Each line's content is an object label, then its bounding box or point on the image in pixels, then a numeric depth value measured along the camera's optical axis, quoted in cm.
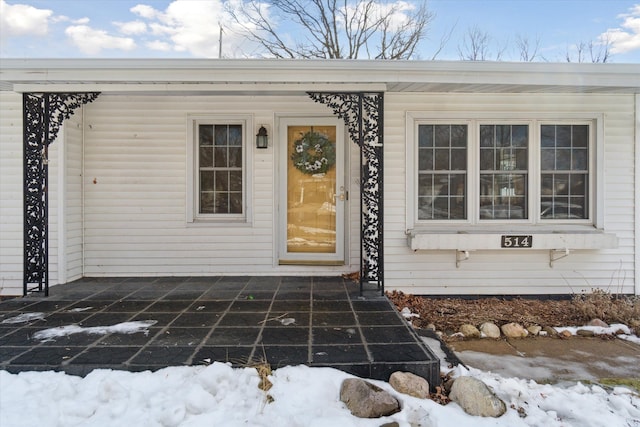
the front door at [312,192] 566
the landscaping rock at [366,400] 244
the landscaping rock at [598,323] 448
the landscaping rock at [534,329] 436
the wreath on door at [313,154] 566
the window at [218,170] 561
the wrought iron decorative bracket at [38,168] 448
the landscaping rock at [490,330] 429
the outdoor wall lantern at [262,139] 550
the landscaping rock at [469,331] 429
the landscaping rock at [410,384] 260
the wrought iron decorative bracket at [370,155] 449
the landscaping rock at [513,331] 432
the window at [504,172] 532
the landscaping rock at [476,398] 249
